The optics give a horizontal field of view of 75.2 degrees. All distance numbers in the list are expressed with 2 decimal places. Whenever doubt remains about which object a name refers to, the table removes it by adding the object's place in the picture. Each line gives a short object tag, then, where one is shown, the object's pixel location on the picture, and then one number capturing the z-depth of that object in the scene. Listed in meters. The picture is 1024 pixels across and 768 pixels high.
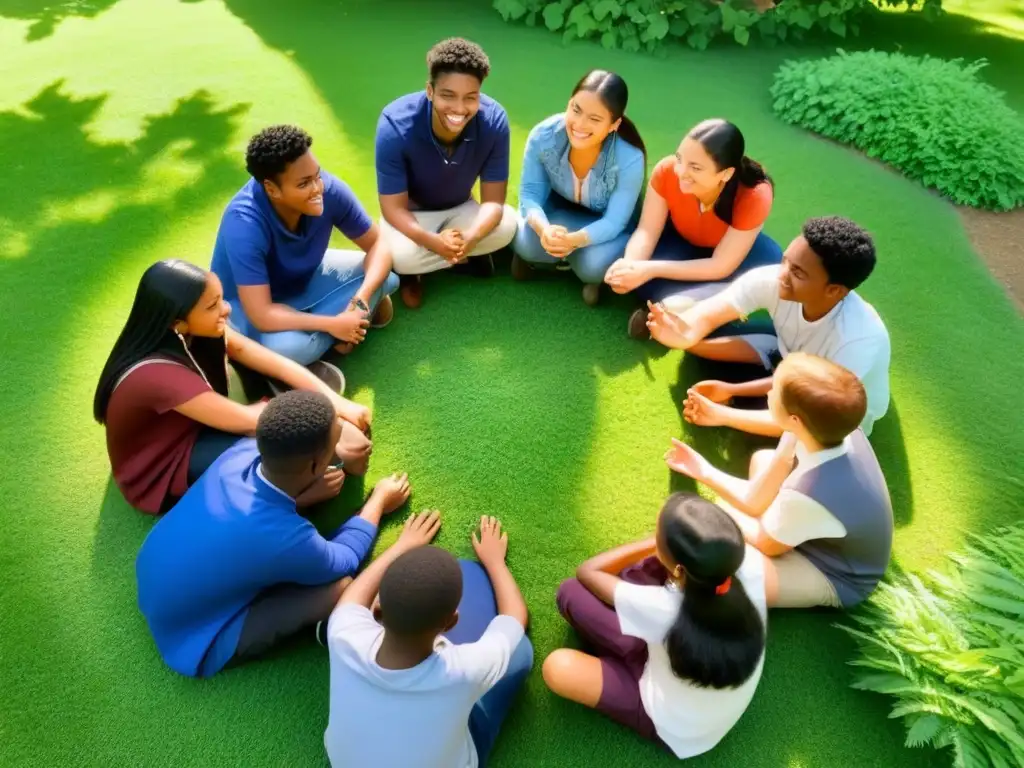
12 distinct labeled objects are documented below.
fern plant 1.83
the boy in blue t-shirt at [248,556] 1.87
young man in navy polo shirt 2.90
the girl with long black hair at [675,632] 1.64
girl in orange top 2.79
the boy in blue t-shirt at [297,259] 2.54
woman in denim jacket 3.17
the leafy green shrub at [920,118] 4.21
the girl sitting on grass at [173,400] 2.13
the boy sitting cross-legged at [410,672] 1.53
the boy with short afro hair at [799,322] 2.35
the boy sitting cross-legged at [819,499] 1.97
